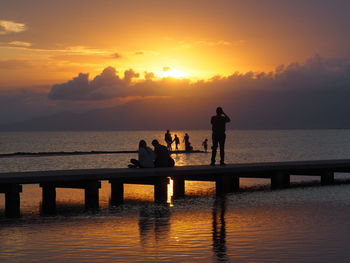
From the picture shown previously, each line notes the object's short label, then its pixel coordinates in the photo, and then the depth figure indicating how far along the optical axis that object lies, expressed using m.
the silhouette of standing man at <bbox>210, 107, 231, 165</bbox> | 25.28
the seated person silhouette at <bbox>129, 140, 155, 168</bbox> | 24.02
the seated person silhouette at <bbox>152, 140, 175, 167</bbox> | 24.94
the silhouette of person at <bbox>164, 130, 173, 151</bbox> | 68.00
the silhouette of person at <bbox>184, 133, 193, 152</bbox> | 80.56
